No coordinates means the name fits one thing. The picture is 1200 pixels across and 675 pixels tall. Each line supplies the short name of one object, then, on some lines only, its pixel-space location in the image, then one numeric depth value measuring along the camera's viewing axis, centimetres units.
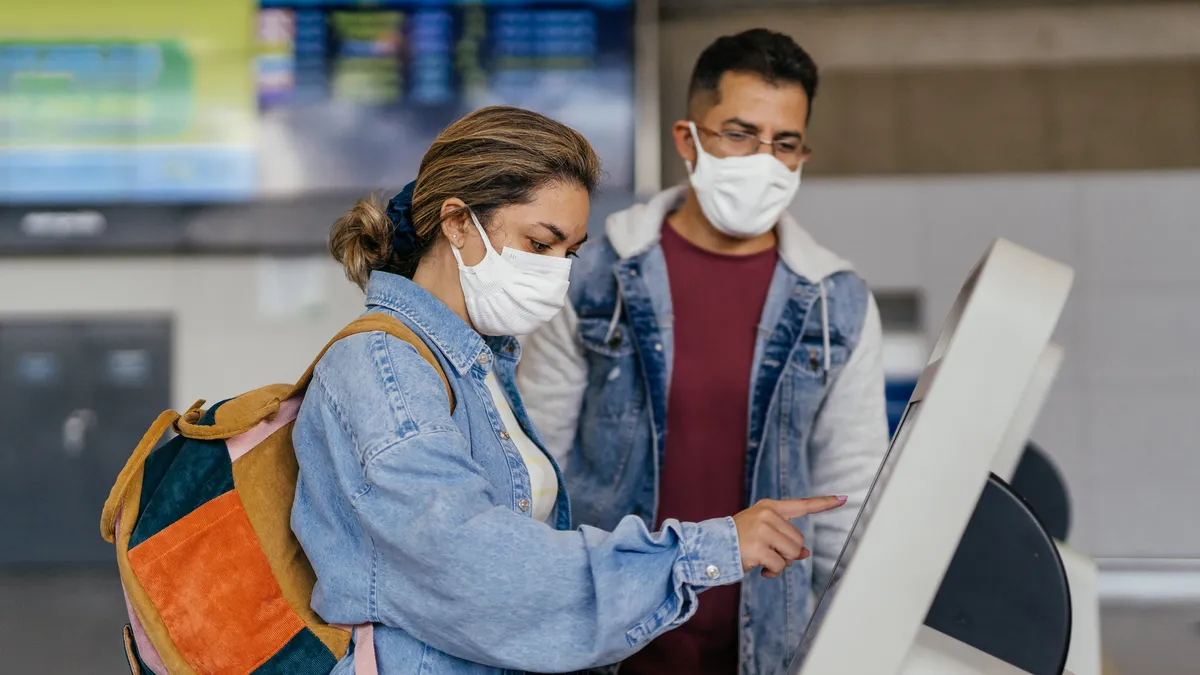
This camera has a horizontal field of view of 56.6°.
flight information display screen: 381
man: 158
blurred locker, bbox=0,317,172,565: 389
